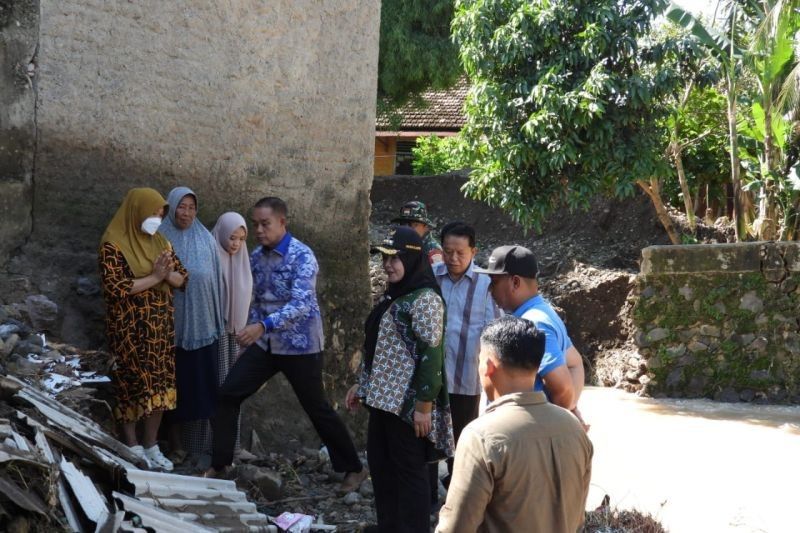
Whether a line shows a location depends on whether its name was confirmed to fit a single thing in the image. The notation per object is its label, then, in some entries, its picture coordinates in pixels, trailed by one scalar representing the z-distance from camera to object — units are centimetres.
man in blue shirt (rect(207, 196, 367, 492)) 534
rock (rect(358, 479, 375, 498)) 562
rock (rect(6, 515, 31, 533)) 294
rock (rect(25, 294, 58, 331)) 513
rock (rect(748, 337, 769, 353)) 1023
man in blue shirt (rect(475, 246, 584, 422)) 361
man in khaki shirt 271
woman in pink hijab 572
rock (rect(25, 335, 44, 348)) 470
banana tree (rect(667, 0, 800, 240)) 1163
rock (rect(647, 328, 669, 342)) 1047
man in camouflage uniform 622
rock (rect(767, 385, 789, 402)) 1012
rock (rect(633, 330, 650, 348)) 1052
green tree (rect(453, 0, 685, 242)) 1142
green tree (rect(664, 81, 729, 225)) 1448
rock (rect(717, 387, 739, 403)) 1020
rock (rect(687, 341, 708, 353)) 1040
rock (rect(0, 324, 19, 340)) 451
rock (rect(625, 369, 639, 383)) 1084
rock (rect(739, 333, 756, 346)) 1029
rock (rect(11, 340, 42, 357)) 453
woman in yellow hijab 512
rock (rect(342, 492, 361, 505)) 547
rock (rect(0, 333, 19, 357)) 434
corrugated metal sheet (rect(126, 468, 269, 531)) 411
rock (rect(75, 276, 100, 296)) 544
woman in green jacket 450
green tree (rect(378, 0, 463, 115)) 1808
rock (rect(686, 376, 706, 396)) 1038
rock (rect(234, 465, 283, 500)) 530
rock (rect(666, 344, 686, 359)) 1043
